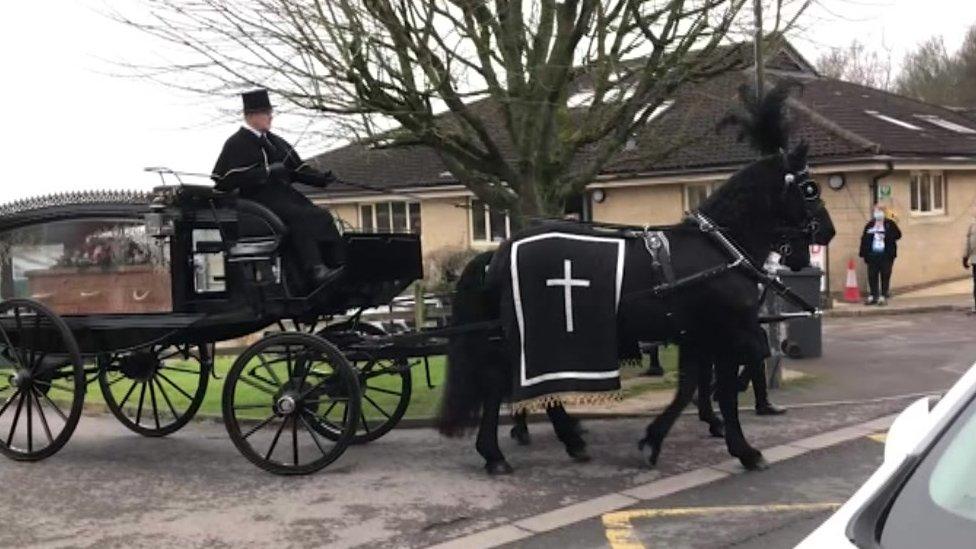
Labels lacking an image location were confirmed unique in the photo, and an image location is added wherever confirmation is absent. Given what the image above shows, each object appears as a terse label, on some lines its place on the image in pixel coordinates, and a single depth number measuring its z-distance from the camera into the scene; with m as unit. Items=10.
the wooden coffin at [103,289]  7.52
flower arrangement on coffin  7.50
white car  2.16
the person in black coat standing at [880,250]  18.36
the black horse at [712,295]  6.80
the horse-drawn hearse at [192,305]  7.11
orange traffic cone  19.39
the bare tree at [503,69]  9.46
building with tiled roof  20.12
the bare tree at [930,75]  49.06
